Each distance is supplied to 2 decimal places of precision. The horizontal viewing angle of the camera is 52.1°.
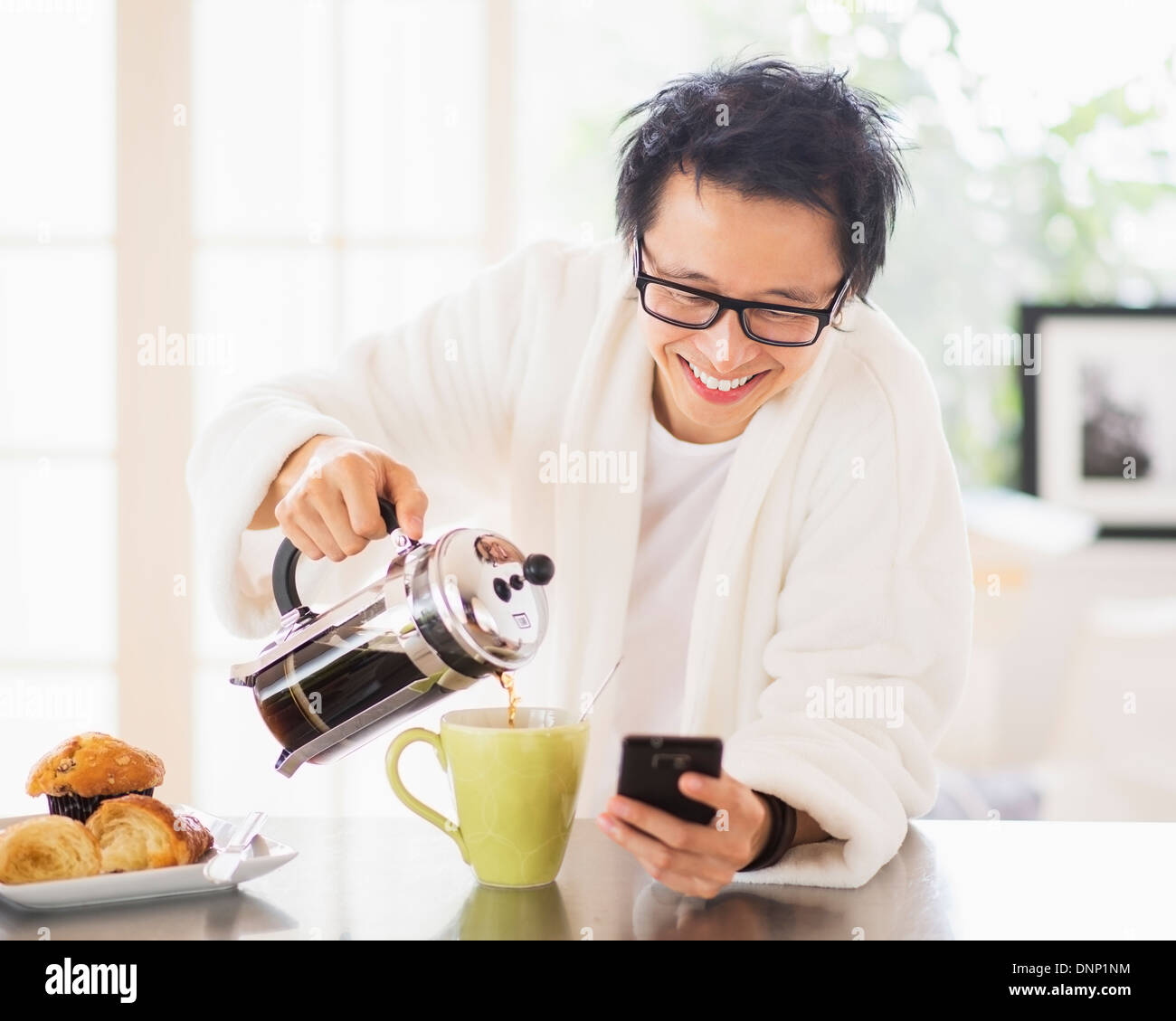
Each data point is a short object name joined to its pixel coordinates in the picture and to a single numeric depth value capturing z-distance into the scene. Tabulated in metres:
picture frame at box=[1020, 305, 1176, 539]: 3.86
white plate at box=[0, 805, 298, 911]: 0.88
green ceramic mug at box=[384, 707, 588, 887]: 0.92
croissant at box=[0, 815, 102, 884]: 0.90
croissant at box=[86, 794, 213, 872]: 0.92
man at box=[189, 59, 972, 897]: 1.07
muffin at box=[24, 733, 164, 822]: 0.96
